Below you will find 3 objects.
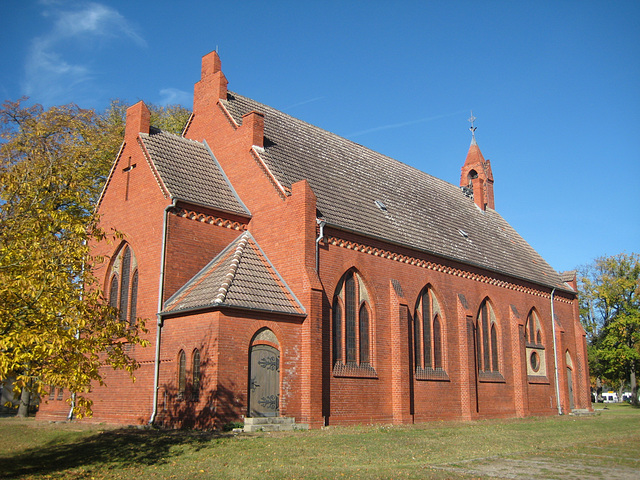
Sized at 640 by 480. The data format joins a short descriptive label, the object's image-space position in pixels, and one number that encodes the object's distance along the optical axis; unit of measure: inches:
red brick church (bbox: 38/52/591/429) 722.8
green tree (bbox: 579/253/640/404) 2048.5
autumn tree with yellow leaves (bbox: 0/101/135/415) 395.9
